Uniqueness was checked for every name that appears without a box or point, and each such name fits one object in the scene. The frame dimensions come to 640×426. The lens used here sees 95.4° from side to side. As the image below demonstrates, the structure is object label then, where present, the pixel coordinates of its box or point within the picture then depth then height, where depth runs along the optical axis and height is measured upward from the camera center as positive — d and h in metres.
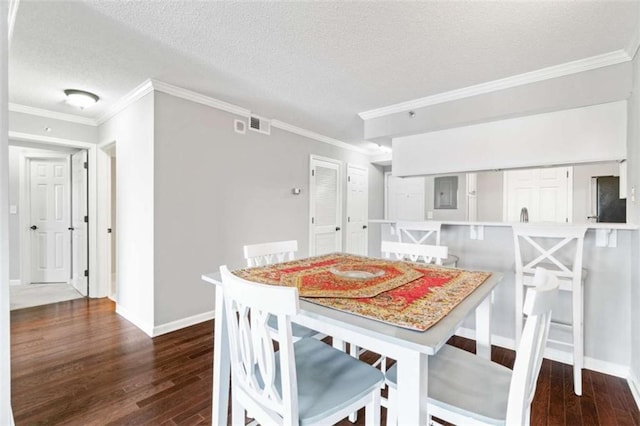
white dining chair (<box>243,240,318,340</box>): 2.02 -0.32
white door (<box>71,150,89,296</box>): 3.97 -0.16
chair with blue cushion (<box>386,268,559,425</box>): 0.89 -0.66
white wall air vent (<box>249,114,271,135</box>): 3.64 +1.08
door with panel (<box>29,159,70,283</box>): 4.55 -0.17
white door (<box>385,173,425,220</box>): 5.70 +0.22
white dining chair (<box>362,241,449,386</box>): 2.00 -0.30
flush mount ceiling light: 2.91 +1.12
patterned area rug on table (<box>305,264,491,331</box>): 0.98 -0.36
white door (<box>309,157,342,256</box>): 4.56 +0.03
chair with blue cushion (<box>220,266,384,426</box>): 0.92 -0.66
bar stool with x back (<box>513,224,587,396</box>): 1.98 -0.46
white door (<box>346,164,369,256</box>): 5.31 +0.00
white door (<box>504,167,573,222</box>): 4.54 +0.25
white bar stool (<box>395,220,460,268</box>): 2.65 -0.19
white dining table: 0.84 -0.39
